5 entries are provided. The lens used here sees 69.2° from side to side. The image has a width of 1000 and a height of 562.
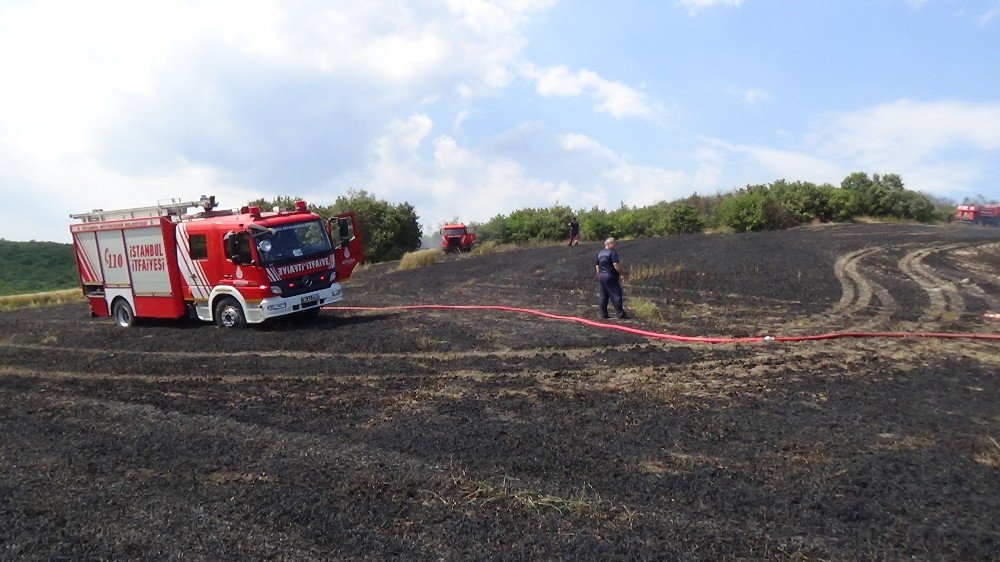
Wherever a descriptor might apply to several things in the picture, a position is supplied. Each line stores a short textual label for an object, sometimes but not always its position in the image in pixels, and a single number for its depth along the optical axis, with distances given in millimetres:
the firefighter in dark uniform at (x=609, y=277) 14078
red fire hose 10750
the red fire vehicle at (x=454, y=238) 45438
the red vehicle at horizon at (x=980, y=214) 52781
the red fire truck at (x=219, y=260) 14805
